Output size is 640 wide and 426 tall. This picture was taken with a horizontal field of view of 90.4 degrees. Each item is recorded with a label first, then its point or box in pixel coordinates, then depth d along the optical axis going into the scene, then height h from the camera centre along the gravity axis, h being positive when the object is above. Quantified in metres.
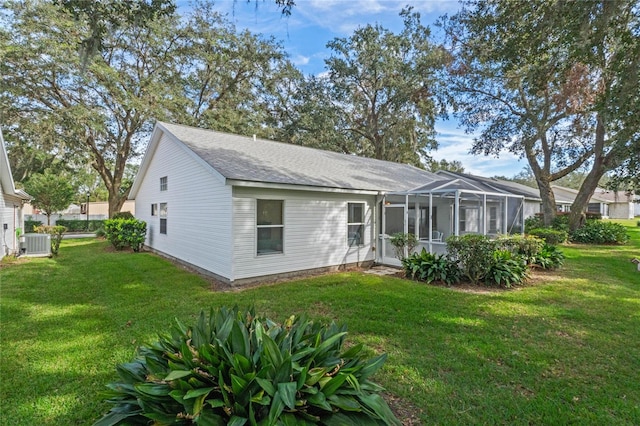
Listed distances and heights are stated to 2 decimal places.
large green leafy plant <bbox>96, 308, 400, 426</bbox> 2.15 -1.25
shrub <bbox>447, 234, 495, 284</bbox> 7.91 -1.07
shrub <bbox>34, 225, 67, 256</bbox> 12.41 -0.92
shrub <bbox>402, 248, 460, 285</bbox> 8.16 -1.49
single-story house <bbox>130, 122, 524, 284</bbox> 7.90 +0.18
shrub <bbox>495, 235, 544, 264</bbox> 9.03 -0.98
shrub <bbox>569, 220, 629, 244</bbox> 16.16 -1.10
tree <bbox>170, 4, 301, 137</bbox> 20.66 +9.67
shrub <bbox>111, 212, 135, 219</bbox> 16.46 -0.25
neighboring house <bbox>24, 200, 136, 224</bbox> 34.50 +0.02
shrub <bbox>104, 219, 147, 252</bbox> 13.39 -0.96
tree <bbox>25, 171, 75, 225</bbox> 21.70 +1.31
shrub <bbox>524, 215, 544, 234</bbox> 19.37 -0.65
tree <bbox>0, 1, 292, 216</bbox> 16.67 +7.85
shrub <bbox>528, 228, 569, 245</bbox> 14.25 -1.01
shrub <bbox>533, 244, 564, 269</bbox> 9.76 -1.43
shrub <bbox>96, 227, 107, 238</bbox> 19.70 -1.40
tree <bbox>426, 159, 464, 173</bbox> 30.17 +5.85
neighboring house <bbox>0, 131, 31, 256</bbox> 10.21 +0.10
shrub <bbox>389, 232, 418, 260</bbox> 9.70 -0.92
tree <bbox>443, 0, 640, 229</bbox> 5.87 +3.69
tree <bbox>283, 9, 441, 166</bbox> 21.80 +8.56
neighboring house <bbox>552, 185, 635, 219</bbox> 34.31 +1.15
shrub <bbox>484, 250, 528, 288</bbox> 7.83 -1.48
